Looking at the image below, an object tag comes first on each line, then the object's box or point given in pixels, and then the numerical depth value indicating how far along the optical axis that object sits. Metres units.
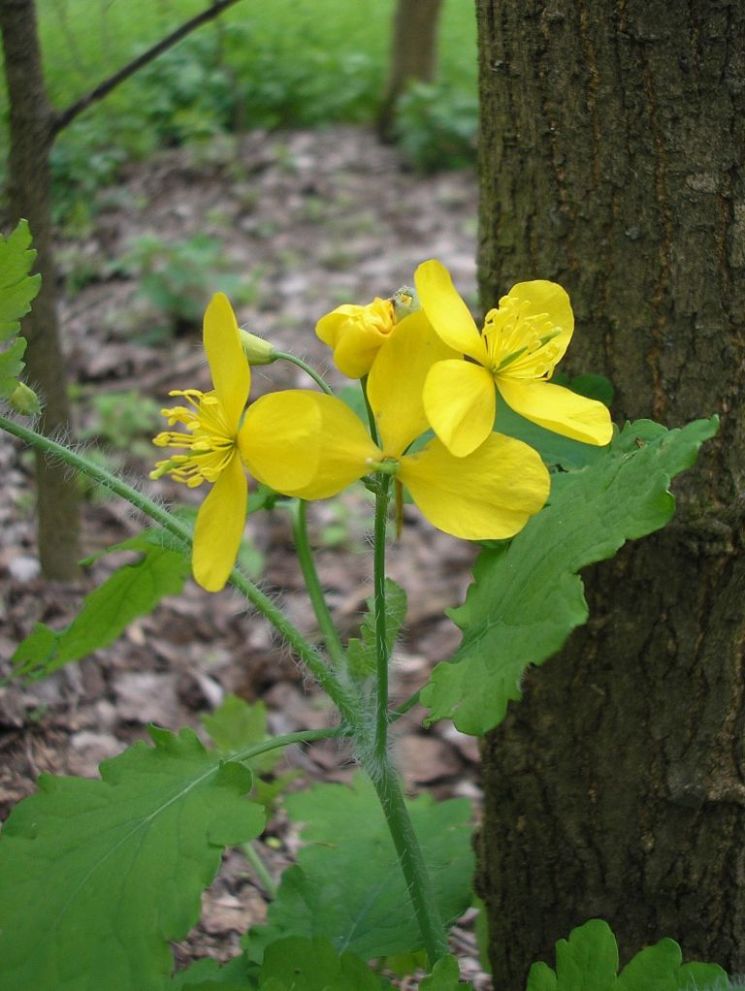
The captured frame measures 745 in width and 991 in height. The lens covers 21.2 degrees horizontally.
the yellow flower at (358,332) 0.16
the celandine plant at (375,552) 0.15
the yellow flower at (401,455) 0.15
